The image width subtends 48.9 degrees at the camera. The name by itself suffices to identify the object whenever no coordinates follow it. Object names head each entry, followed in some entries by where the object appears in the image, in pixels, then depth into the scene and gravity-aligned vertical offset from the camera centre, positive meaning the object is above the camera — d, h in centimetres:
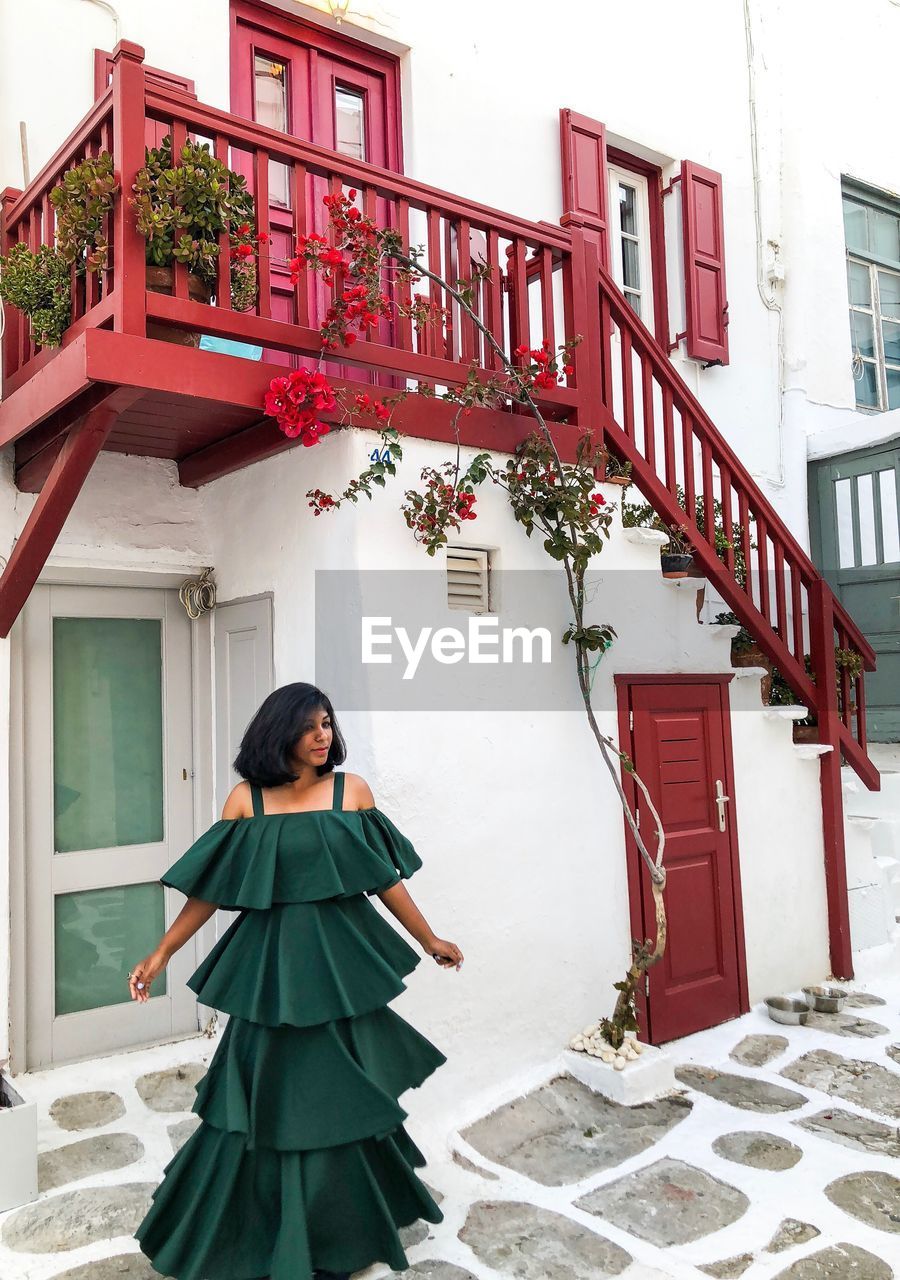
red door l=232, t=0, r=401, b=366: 555 +356
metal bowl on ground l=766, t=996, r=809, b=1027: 520 -170
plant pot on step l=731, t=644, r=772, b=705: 584 +19
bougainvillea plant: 380 +109
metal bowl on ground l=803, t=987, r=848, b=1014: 532 -169
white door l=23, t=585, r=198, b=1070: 464 -48
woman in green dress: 286 -100
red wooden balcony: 346 +138
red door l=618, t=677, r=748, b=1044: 496 -83
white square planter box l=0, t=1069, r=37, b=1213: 337 -150
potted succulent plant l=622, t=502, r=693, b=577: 518 +80
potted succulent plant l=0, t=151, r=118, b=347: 336 +169
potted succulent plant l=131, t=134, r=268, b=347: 338 +175
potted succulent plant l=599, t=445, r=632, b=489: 494 +113
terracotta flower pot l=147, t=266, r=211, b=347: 353 +151
